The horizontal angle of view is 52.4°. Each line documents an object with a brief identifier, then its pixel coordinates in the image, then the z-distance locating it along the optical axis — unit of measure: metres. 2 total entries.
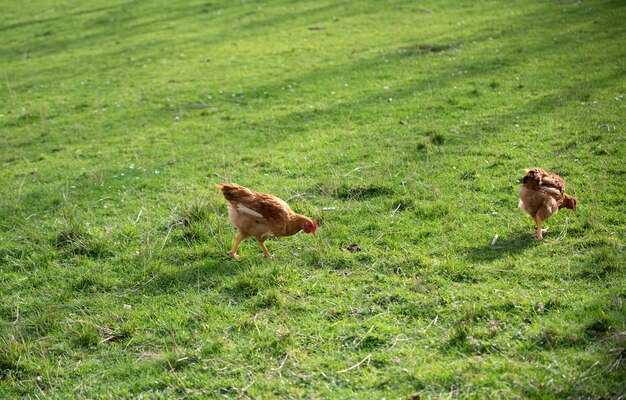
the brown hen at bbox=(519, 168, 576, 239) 6.36
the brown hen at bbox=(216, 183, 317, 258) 6.45
